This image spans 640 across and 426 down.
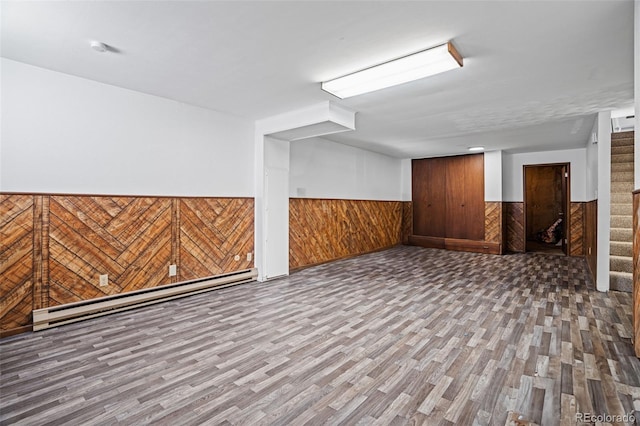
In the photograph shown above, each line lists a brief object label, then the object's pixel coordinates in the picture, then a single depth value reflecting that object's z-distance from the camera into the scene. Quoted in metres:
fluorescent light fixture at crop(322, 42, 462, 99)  2.62
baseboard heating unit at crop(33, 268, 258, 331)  3.05
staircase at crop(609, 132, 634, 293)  4.27
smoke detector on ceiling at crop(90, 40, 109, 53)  2.55
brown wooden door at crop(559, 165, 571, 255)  7.32
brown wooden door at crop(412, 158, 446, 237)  8.52
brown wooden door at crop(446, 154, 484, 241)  7.85
